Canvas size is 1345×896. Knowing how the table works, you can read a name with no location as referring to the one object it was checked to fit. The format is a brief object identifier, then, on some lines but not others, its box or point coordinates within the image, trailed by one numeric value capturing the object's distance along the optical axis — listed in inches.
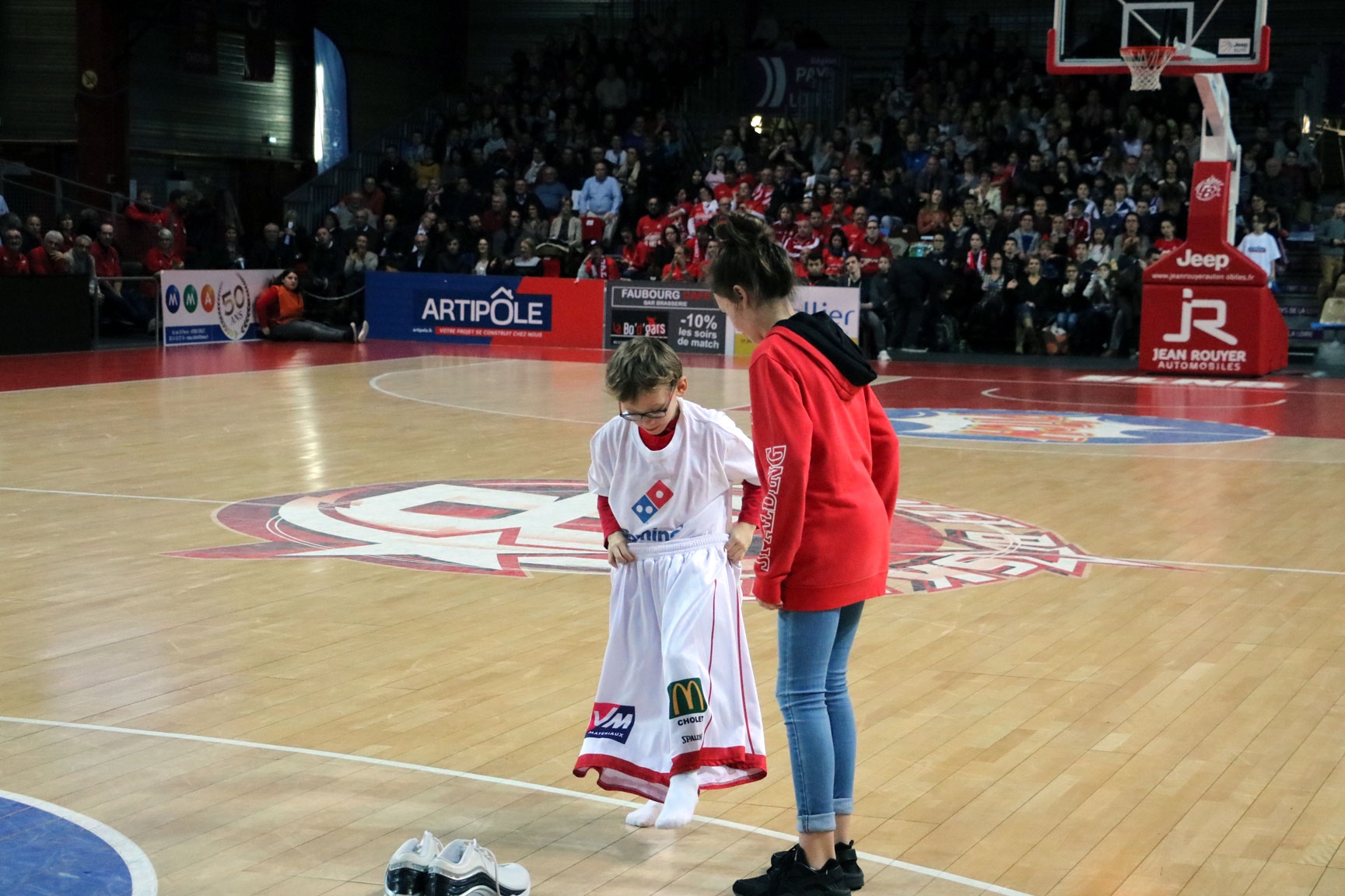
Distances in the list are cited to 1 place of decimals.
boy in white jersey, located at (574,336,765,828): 173.2
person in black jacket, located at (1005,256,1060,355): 893.2
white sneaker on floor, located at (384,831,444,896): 150.0
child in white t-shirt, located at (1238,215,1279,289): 847.1
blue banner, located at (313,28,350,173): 1305.4
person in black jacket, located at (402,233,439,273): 1040.2
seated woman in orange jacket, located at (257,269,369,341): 984.9
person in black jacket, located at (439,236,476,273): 1032.2
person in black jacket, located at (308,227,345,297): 1043.9
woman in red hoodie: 154.2
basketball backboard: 724.0
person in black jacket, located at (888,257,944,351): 906.1
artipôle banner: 962.7
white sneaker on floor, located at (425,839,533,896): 148.6
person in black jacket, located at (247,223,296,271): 1037.8
